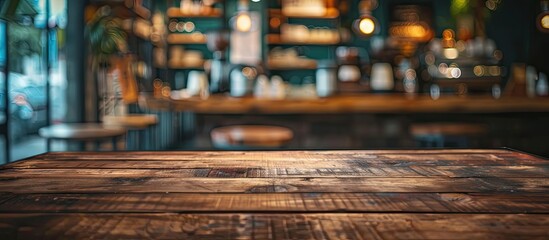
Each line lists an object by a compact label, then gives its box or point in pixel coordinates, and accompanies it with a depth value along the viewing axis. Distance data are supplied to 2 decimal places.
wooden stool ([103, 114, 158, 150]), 4.77
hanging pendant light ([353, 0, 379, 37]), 4.62
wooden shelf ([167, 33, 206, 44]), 8.36
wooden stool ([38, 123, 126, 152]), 3.41
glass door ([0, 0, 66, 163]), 3.75
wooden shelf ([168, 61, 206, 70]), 8.33
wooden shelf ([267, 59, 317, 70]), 8.20
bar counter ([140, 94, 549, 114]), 3.85
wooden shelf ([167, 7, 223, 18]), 8.32
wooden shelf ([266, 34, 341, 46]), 8.28
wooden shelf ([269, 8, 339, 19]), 8.27
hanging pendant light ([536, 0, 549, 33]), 4.79
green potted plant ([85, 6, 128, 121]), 4.84
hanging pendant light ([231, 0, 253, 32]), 5.38
